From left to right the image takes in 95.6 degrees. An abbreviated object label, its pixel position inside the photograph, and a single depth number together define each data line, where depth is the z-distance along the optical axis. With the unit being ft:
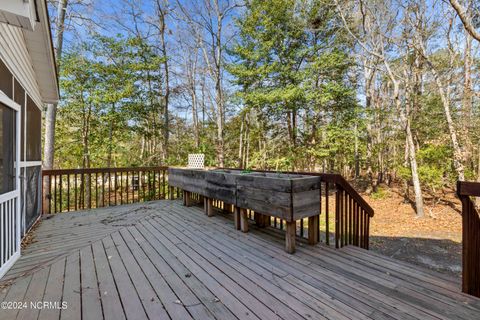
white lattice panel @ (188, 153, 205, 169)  15.49
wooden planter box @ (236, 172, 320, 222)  7.69
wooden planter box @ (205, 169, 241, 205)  10.24
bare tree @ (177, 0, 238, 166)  27.71
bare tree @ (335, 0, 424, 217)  22.98
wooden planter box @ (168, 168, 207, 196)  12.70
